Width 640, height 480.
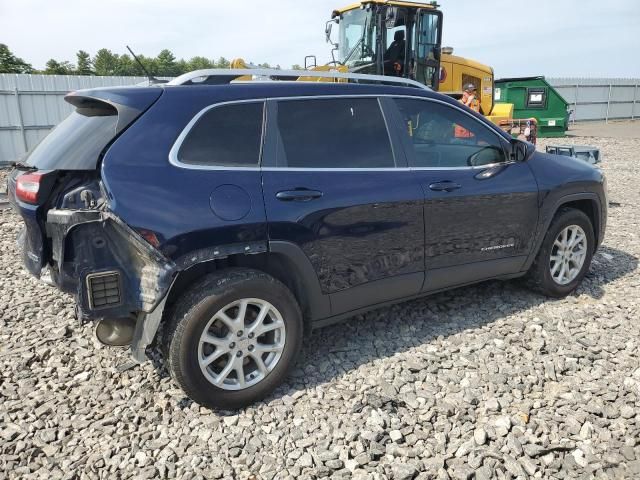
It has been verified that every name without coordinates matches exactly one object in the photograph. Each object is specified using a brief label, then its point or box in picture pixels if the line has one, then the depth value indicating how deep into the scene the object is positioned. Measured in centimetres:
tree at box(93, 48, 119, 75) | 11350
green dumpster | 1983
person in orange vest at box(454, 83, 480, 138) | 1046
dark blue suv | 276
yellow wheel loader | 946
